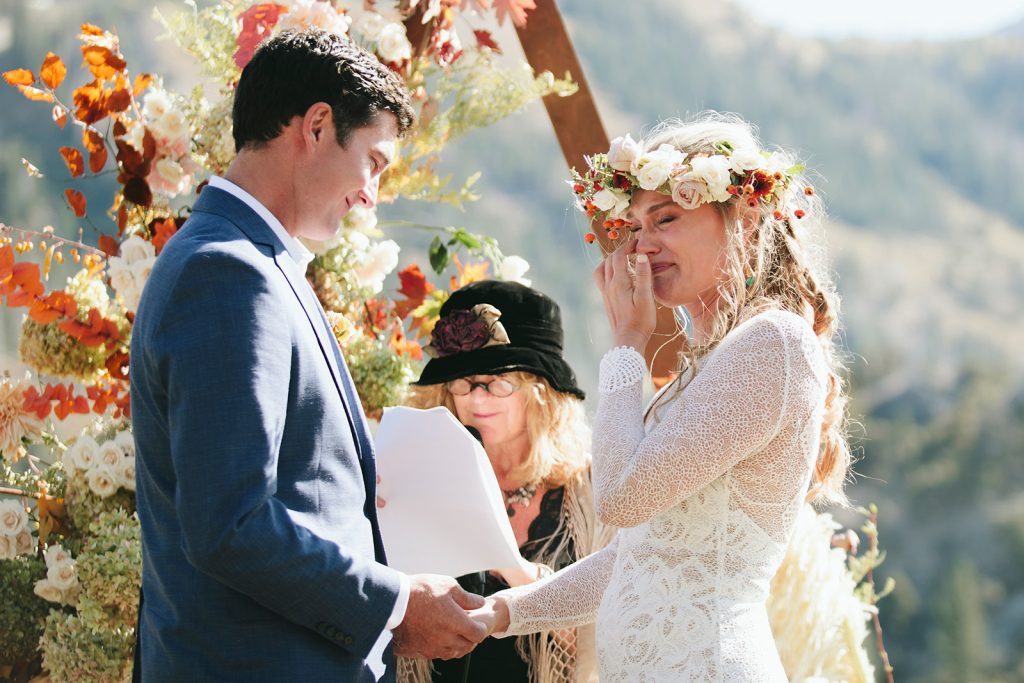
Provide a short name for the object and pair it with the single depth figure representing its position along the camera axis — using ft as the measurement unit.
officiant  11.45
